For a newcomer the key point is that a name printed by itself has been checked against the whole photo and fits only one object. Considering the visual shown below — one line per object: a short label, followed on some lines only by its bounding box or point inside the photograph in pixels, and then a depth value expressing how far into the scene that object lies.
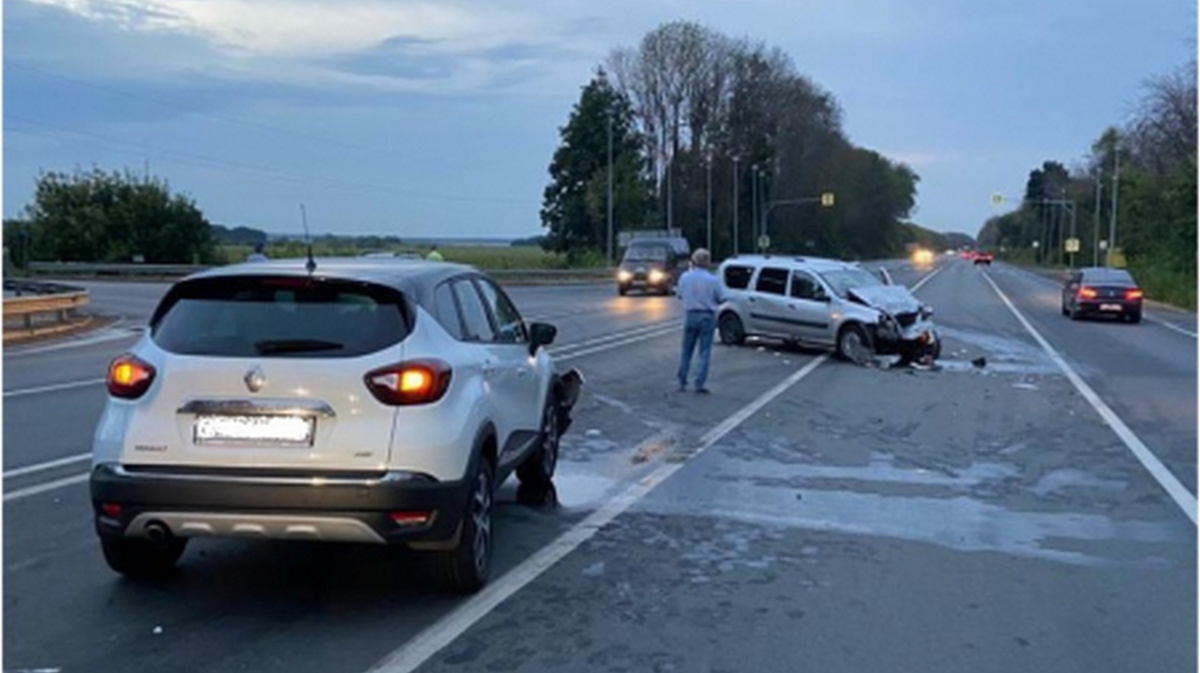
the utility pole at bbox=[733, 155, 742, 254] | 101.81
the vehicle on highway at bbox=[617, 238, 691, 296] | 48.62
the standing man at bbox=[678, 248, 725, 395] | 16.11
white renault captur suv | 6.01
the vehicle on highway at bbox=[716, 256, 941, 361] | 21.08
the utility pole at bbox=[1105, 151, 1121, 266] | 74.57
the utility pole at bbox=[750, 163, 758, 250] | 105.63
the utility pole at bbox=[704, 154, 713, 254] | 96.88
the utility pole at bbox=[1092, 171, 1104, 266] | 88.25
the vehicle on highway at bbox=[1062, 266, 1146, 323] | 35.12
